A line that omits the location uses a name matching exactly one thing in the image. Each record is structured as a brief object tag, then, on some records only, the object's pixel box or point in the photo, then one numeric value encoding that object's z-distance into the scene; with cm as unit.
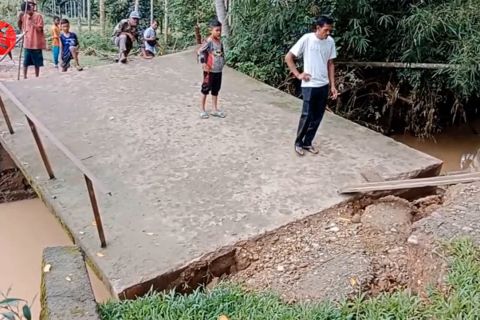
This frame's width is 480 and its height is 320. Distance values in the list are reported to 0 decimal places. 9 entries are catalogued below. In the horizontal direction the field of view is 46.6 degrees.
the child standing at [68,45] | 793
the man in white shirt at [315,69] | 468
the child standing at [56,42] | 891
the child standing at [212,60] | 546
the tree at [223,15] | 797
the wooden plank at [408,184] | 431
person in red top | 755
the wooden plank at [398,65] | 654
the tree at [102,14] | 1284
